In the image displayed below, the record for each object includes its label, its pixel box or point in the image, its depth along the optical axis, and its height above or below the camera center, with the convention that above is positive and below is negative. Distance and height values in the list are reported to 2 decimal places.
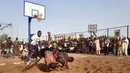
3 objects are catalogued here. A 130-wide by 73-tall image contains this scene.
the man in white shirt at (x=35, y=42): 6.52 -0.51
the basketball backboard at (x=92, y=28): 11.12 +0.60
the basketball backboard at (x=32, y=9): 8.25 +1.93
